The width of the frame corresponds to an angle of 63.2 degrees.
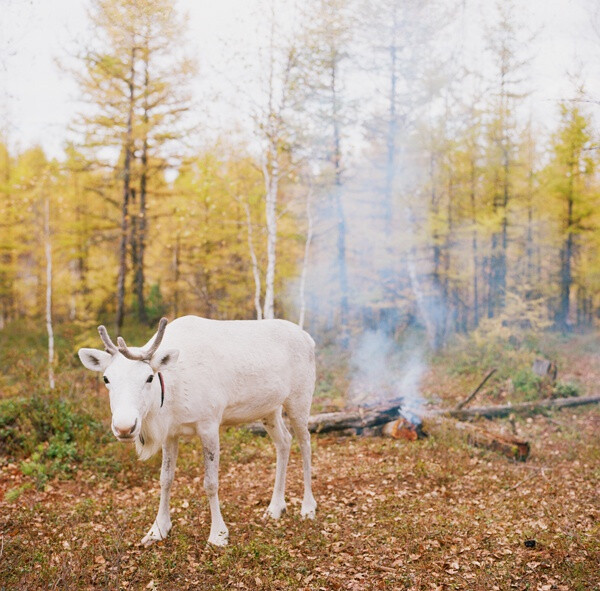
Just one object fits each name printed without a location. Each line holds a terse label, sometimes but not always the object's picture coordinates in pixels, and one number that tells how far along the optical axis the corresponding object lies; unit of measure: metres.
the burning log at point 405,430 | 9.38
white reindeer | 4.38
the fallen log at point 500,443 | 8.60
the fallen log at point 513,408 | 11.12
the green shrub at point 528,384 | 13.21
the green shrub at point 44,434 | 7.46
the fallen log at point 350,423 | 9.73
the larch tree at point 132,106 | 15.06
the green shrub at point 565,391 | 13.16
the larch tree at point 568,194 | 20.45
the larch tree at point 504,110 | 19.44
